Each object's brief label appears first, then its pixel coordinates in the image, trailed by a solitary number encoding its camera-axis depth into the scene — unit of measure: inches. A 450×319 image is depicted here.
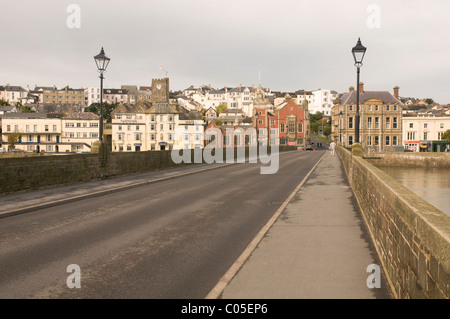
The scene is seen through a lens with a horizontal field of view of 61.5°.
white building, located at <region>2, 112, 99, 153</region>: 3850.9
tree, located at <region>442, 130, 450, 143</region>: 3410.4
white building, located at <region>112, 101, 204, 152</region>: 3855.8
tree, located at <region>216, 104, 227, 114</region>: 6727.4
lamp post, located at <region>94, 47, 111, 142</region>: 705.5
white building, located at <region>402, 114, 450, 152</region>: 3676.2
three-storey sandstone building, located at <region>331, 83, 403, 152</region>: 3618.4
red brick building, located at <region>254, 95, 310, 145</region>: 4274.1
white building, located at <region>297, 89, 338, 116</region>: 7741.1
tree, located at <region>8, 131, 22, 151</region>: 3334.2
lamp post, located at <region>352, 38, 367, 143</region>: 705.0
